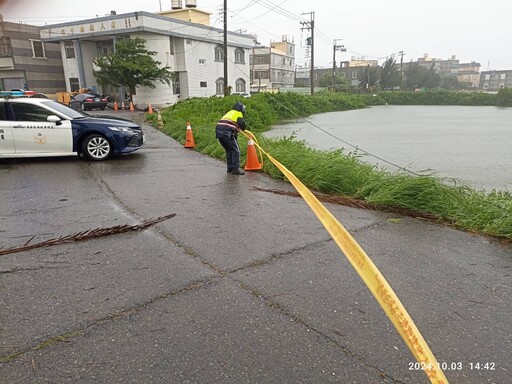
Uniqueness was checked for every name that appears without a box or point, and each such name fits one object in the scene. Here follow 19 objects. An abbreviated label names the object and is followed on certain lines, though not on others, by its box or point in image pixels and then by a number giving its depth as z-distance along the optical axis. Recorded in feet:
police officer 23.68
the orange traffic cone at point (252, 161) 25.54
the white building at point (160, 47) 107.76
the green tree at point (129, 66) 96.48
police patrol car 26.20
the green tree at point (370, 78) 249.75
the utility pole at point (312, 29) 139.33
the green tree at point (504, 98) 176.45
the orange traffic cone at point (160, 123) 53.35
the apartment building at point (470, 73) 424.46
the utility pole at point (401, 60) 259.23
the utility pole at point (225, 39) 81.51
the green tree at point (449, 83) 314.35
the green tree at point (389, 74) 252.42
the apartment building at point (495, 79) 405.18
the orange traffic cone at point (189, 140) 36.10
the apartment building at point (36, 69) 115.55
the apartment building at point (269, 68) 250.37
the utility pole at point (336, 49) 192.44
